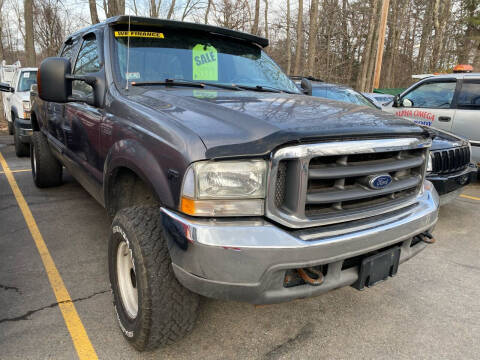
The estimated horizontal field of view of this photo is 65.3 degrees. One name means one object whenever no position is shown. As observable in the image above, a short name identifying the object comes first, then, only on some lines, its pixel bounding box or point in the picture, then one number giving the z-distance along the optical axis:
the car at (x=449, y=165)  4.25
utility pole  16.67
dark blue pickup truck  1.73
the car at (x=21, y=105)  7.41
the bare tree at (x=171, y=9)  24.22
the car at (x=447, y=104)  6.21
